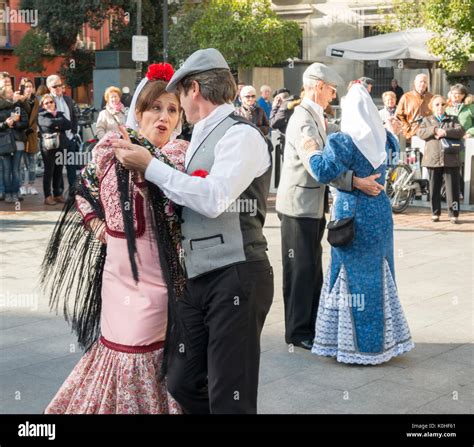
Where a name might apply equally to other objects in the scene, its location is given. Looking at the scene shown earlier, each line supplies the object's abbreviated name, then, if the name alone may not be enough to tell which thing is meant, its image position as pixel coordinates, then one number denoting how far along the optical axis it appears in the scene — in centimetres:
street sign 2061
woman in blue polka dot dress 603
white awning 1956
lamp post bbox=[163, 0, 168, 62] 2605
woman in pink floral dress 389
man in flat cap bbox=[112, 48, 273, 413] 382
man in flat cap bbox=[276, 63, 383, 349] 648
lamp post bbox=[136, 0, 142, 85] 2675
